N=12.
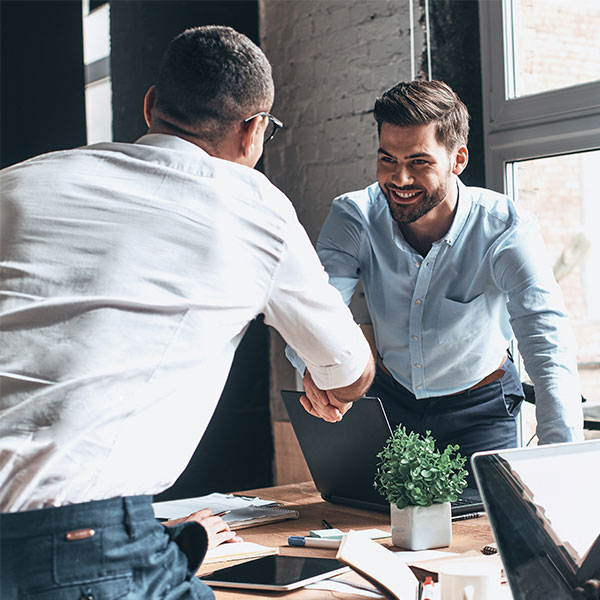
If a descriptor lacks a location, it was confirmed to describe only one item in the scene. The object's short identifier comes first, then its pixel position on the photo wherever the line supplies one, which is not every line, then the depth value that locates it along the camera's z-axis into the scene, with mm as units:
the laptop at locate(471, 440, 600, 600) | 990
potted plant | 1448
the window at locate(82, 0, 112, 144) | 3523
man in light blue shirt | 2186
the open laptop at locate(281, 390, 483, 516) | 1667
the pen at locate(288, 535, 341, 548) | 1479
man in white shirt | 963
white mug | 1080
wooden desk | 1242
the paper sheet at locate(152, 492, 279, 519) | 1739
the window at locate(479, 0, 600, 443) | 2920
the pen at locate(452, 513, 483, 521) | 1648
